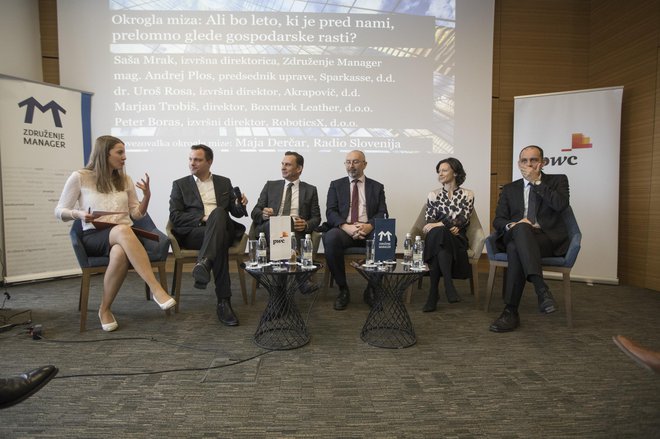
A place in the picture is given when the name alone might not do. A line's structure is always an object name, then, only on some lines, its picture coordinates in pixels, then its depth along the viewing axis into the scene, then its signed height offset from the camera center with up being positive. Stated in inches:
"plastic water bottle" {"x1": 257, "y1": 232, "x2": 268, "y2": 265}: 97.9 -14.7
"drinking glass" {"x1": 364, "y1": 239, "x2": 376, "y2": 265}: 97.3 -15.7
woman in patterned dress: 116.0 -11.3
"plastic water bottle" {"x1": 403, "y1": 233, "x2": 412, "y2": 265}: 102.0 -15.5
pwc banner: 153.7 +15.4
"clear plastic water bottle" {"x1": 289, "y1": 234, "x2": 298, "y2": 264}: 98.4 -15.1
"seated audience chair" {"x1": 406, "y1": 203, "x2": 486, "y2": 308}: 121.4 -15.1
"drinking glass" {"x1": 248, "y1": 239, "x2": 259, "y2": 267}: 97.9 -15.3
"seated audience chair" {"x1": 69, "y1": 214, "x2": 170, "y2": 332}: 98.4 -17.5
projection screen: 159.9 +49.2
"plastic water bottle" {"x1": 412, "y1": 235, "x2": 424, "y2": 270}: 93.9 -14.9
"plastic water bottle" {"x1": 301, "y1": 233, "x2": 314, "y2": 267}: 95.7 -14.9
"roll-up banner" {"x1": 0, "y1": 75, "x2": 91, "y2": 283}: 147.3 +12.5
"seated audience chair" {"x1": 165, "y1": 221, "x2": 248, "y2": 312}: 113.4 -18.4
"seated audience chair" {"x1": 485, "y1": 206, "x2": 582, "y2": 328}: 103.1 -19.0
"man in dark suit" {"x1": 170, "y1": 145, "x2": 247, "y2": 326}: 102.7 -7.4
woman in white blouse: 98.8 -5.3
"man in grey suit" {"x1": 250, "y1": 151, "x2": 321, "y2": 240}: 134.0 -0.9
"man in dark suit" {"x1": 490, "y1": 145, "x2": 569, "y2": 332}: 99.1 -9.8
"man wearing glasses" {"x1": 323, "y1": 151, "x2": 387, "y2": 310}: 124.3 -3.6
